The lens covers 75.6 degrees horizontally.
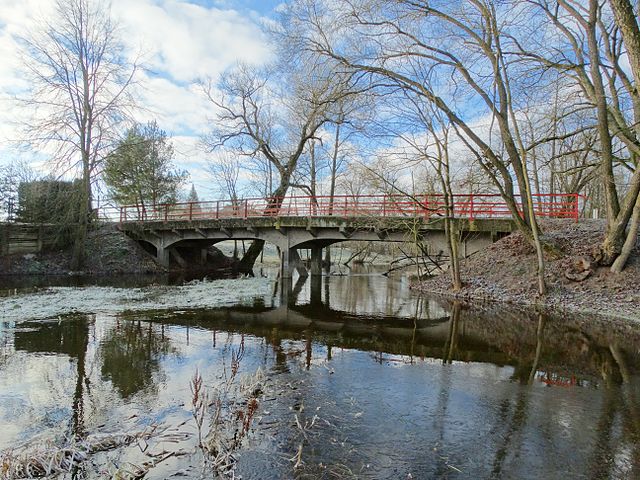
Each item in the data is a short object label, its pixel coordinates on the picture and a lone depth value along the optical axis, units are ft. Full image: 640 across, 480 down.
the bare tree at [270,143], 85.24
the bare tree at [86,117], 68.64
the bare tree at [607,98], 41.63
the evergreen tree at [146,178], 97.50
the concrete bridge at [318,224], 57.72
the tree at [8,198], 77.51
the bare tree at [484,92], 44.70
